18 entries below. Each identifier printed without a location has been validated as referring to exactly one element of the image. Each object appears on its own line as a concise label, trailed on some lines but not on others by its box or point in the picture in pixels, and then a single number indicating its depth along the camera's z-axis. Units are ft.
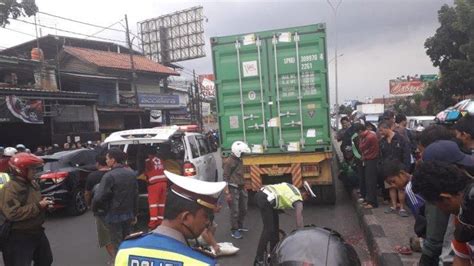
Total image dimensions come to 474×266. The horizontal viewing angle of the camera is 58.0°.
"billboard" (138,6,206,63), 131.03
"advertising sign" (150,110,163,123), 92.81
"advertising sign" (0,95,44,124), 52.90
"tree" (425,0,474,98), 66.28
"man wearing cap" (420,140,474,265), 11.35
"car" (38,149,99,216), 29.89
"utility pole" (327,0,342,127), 97.65
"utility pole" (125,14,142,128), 81.60
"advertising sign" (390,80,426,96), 210.79
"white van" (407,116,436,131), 64.76
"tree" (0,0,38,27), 56.65
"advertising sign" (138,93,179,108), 90.89
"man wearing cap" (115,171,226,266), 5.64
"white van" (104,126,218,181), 24.45
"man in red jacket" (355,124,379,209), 24.85
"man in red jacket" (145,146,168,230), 21.54
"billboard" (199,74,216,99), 176.18
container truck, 27.12
